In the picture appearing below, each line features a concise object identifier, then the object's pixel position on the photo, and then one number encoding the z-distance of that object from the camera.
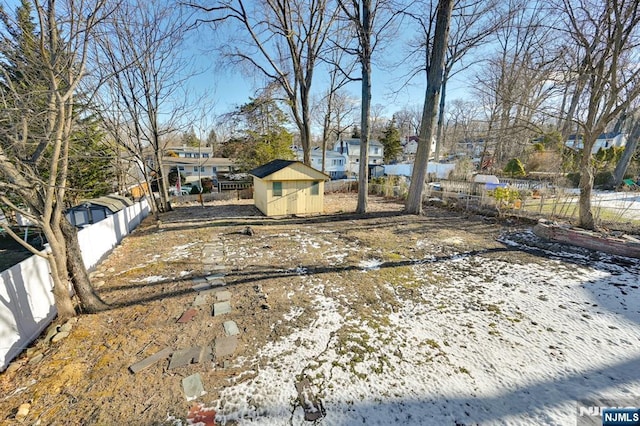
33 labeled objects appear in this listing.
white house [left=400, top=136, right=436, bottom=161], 39.31
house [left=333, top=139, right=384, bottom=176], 35.72
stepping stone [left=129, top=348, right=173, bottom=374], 2.45
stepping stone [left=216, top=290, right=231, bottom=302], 3.72
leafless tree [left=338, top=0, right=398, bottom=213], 8.70
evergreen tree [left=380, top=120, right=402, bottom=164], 33.41
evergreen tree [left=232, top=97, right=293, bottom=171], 18.94
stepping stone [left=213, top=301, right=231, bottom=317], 3.39
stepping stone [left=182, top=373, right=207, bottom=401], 2.17
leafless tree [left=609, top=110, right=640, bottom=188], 14.13
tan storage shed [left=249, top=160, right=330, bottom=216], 9.88
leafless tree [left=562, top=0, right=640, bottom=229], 5.62
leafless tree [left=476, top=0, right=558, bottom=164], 7.26
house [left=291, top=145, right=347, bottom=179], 31.98
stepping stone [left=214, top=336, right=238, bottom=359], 2.65
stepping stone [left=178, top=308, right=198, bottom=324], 3.21
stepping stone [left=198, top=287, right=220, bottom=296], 3.90
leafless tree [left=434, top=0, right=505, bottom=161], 8.98
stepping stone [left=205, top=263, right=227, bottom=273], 4.78
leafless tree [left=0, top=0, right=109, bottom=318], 2.72
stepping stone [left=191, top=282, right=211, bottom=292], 4.02
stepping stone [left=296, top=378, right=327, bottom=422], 2.00
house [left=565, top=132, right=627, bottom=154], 35.03
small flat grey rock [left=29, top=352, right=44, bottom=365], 2.57
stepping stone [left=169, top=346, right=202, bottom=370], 2.51
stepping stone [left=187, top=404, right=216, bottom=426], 1.93
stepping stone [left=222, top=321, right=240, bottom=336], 2.98
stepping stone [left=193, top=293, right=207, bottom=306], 3.61
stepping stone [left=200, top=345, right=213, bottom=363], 2.57
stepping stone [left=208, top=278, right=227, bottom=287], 4.16
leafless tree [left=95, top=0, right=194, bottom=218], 8.27
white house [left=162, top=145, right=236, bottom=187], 26.95
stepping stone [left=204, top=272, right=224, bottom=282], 4.36
